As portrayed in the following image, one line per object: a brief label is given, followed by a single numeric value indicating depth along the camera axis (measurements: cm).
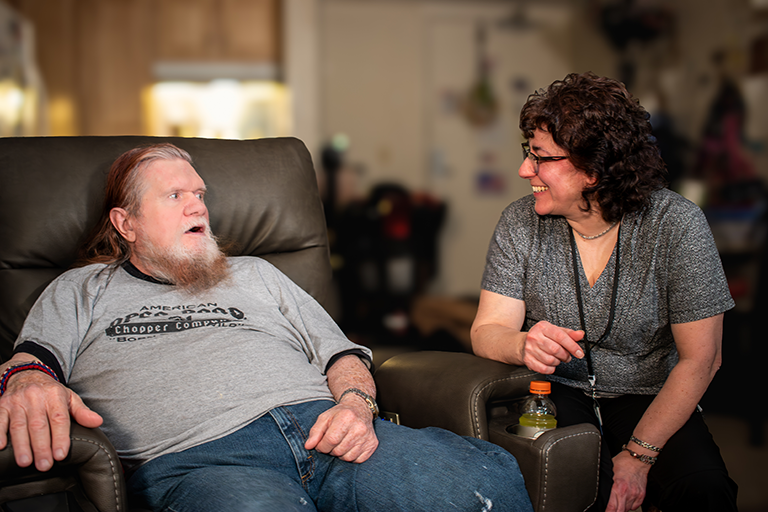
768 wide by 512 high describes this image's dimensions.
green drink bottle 118
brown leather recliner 95
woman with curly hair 123
